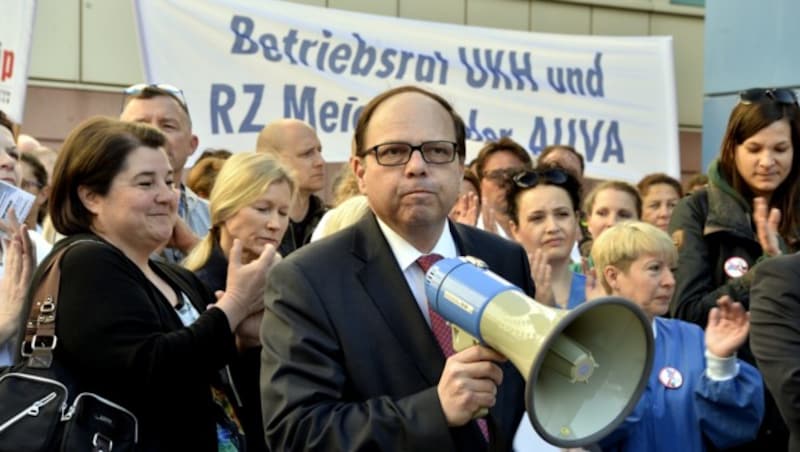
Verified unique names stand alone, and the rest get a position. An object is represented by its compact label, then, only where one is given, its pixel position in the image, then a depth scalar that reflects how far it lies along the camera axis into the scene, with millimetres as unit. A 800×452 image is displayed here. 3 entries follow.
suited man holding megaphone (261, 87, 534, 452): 5423
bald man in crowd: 12143
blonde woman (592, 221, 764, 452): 8772
